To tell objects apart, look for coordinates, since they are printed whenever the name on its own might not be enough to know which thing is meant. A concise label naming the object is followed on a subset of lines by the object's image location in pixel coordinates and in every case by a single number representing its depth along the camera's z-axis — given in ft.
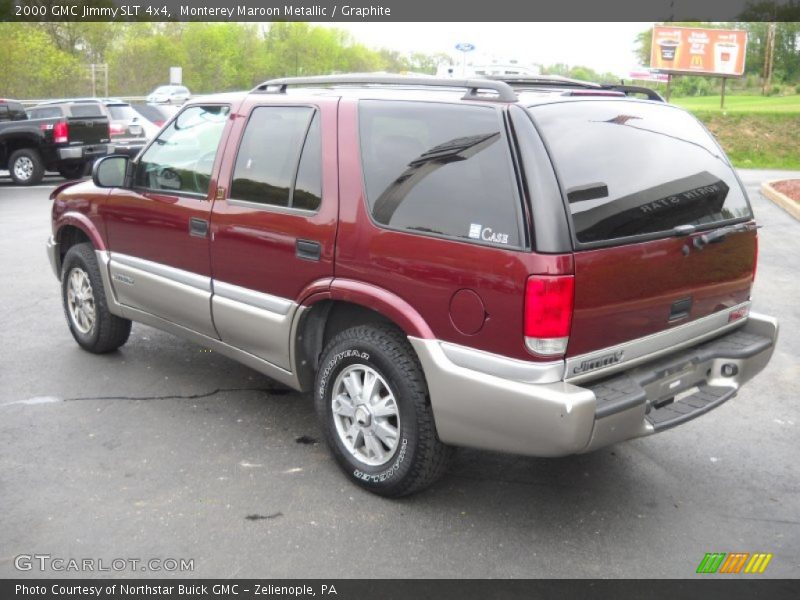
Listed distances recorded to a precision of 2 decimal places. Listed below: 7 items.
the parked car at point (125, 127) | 67.51
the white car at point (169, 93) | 135.44
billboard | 138.92
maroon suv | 11.23
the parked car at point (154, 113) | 74.74
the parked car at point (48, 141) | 59.72
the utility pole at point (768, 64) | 166.20
